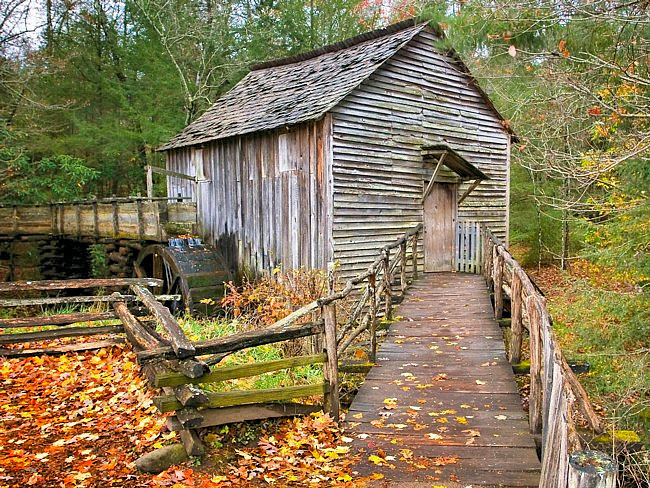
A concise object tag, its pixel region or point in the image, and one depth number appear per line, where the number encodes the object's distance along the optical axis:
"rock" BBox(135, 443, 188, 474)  4.22
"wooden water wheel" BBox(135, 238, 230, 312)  13.52
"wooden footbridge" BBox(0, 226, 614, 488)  3.94
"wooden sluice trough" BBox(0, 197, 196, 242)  14.60
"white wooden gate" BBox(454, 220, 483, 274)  14.04
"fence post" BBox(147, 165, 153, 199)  14.26
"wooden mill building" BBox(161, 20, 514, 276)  11.98
